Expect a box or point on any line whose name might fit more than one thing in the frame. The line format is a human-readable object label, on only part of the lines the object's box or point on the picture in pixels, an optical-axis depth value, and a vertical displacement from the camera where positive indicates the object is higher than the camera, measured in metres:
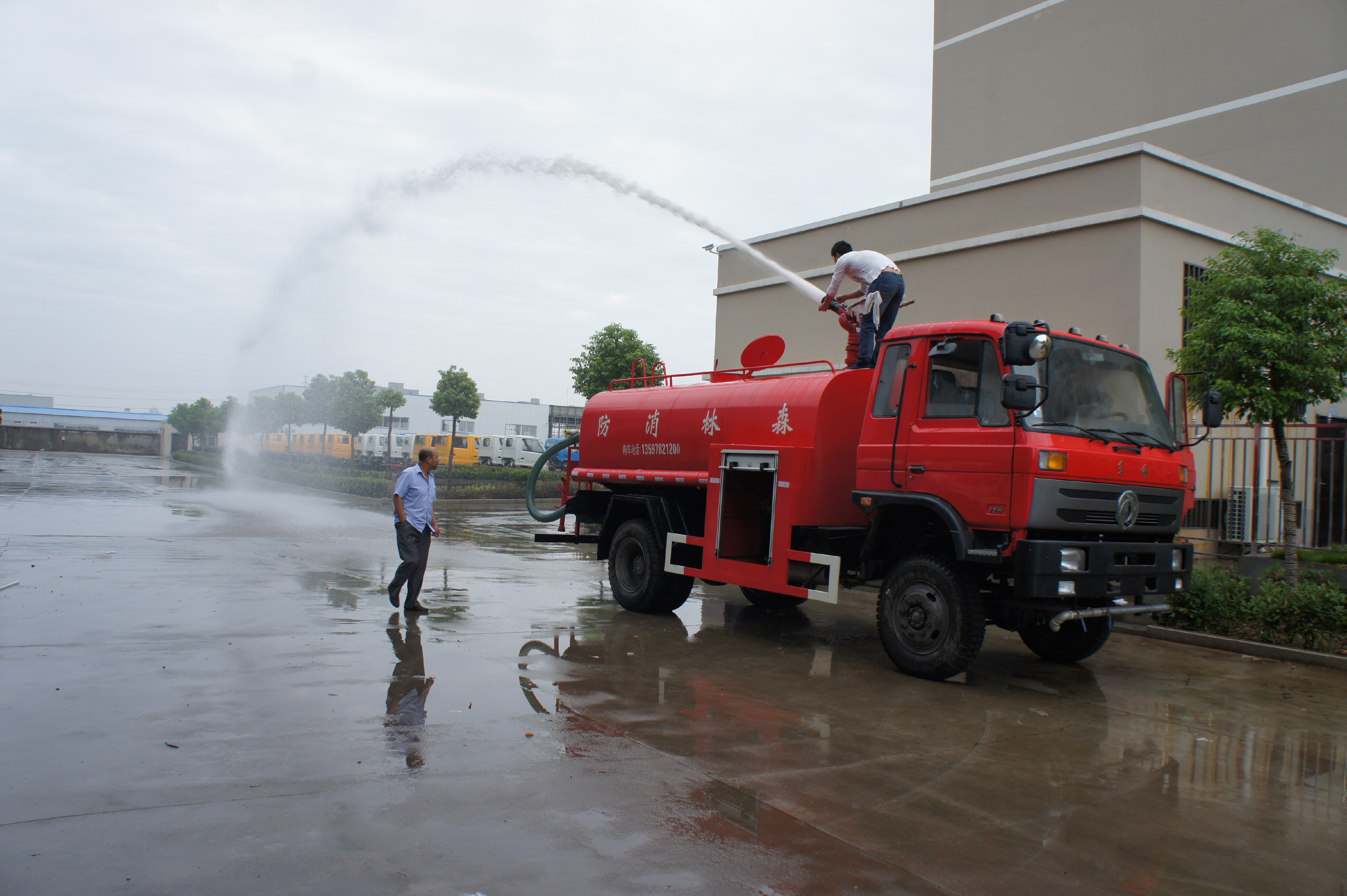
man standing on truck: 8.56 +1.75
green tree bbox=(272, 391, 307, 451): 47.69 +2.43
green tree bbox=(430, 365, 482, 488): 38.19 +2.81
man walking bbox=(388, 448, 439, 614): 9.64 -0.70
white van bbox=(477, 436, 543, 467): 48.38 +0.61
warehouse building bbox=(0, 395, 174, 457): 77.88 +0.56
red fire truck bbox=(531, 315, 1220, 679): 6.82 -0.07
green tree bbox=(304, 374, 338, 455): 43.44 +2.87
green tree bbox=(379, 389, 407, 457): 44.75 +2.90
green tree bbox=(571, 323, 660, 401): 31.91 +3.96
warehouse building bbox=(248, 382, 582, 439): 82.69 +4.12
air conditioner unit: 12.24 -0.33
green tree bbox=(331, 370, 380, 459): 42.91 +2.50
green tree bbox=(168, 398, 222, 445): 78.56 +2.82
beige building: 13.10 +6.49
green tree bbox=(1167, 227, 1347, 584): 9.53 +1.65
